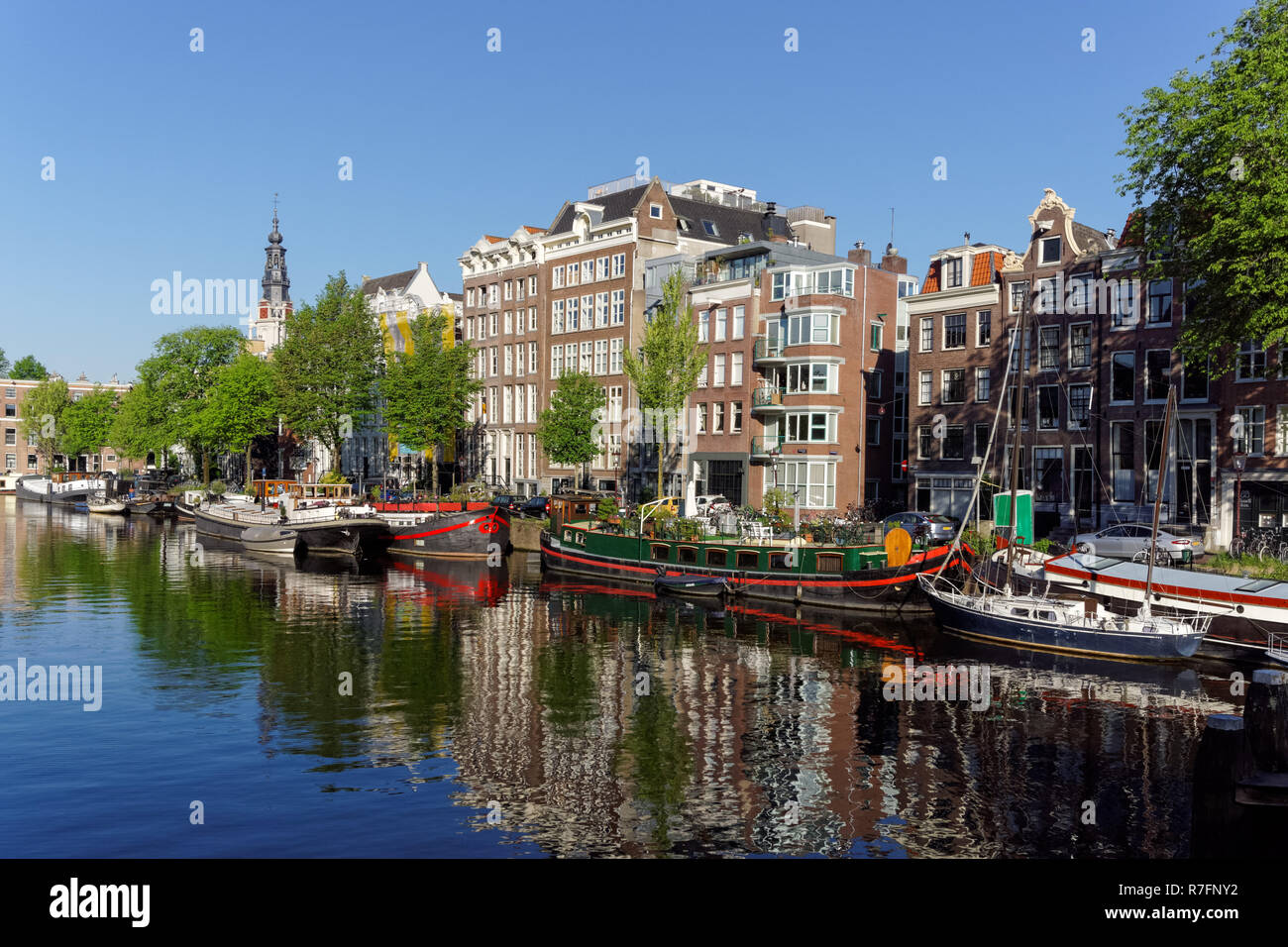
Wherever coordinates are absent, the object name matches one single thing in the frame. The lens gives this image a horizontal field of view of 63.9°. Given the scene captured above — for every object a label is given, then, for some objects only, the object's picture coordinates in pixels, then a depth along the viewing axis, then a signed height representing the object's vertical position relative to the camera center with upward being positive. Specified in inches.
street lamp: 1902.1 +7.1
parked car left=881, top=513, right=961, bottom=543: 2086.4 -106.3
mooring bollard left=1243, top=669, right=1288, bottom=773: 630.5 -153.1
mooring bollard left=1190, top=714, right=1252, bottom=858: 612.4 -182.6
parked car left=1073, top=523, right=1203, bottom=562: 1708.9 -117.3
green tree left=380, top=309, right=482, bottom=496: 3459.6 +284.4
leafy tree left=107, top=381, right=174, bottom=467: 4653.1 +227.7
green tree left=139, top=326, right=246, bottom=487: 4515.3 +452.1
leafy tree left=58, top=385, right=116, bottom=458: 5856.3 +277.7
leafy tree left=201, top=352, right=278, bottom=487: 4163.4 +281.1
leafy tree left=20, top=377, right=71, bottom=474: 5969.5 +355.2
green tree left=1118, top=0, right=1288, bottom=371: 1411.2 +426.0
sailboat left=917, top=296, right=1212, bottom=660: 1275.8 -195.2
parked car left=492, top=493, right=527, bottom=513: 2932.1 -83.6
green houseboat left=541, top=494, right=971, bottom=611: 1707.7 -169.1
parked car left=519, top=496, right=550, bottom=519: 2933.1 -100.4
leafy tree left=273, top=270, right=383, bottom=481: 3659.0 +378.6
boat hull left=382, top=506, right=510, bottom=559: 2433.6 -146.7
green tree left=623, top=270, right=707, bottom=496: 2608.3 +283.8
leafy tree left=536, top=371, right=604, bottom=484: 3115.2 +153.0
